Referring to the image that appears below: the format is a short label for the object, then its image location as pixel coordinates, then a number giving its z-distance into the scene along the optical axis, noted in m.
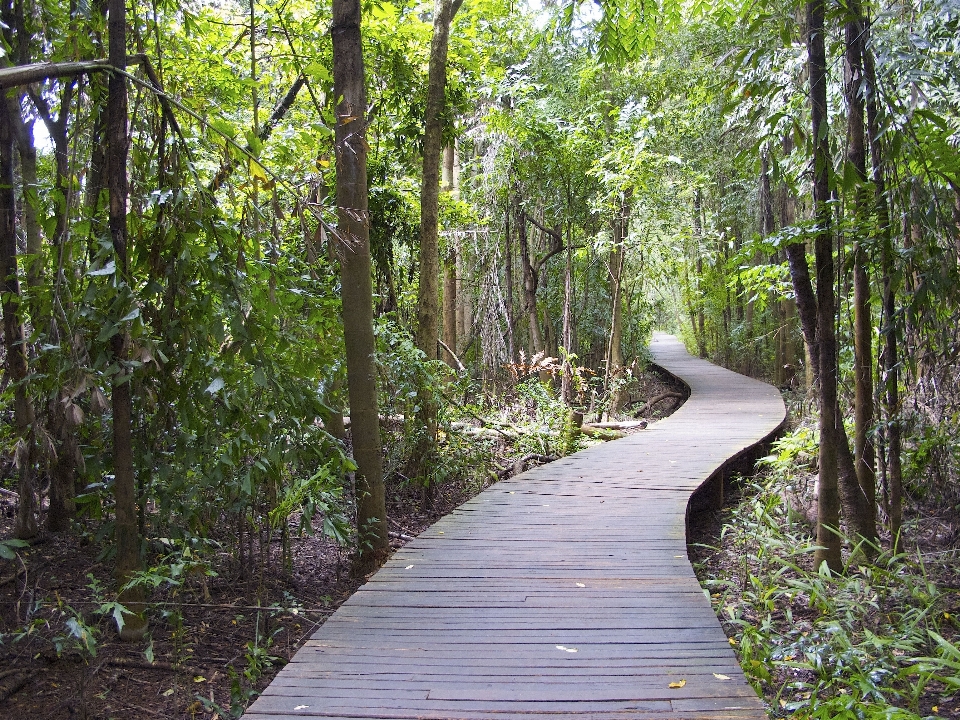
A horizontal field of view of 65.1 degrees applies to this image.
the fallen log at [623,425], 10.69
